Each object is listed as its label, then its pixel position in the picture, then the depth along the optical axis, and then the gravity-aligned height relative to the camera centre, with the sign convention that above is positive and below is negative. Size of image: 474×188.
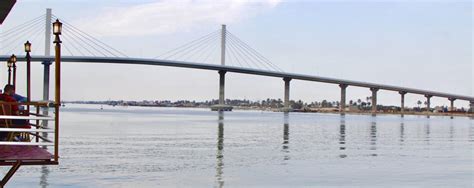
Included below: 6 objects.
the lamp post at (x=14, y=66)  15.77 +0.96
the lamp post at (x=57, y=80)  8.22 +0.33
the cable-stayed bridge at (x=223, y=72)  89.12 +5.19
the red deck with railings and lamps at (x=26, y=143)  8.26 -0.44
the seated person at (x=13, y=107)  9.60 -0.01
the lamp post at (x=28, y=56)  13.73 +1.02
